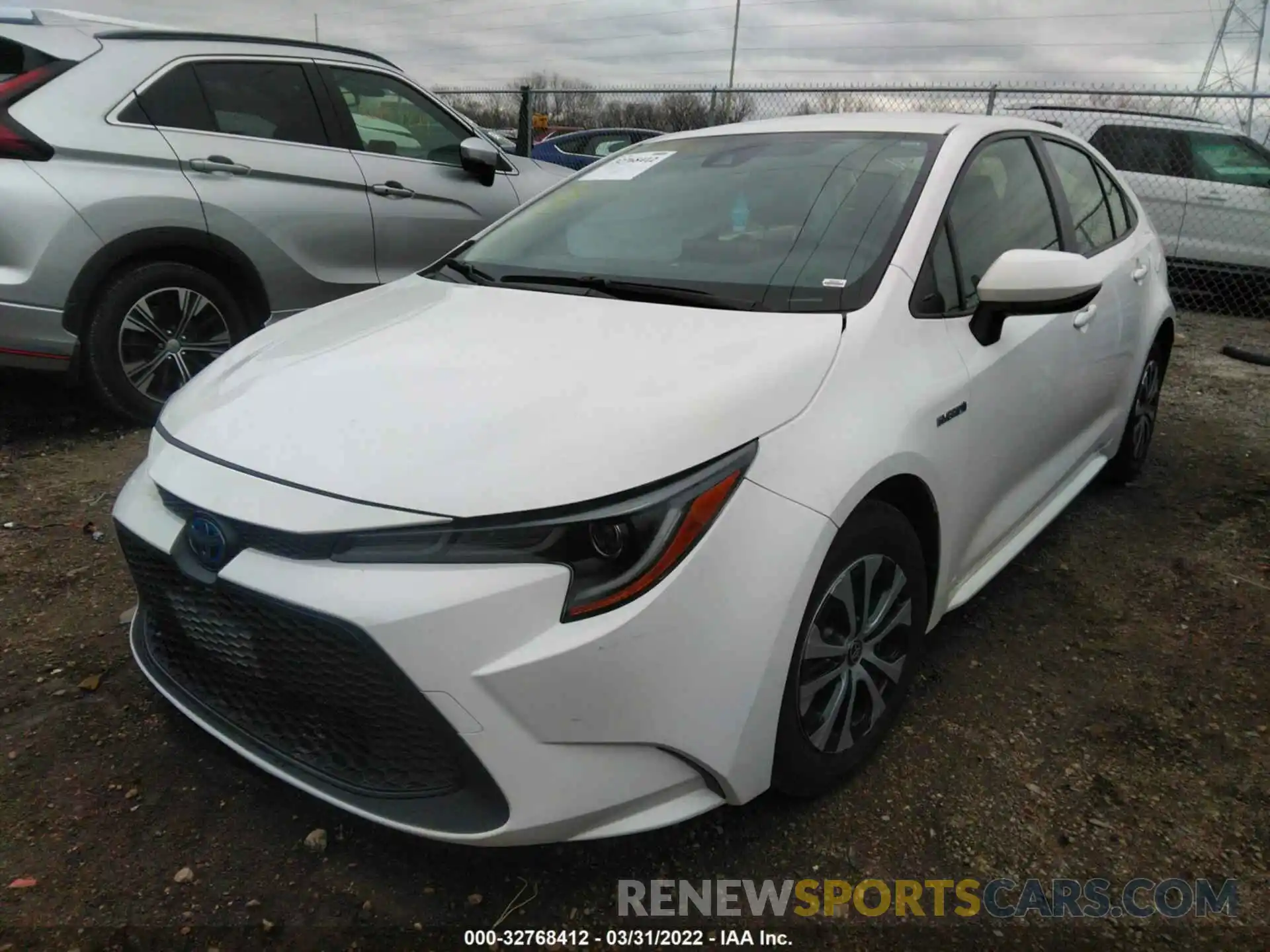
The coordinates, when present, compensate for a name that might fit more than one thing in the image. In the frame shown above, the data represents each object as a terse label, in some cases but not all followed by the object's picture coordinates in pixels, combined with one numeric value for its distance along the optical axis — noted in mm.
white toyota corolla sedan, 1592
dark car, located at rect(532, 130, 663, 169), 11289
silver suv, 3807
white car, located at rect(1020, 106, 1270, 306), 8008
